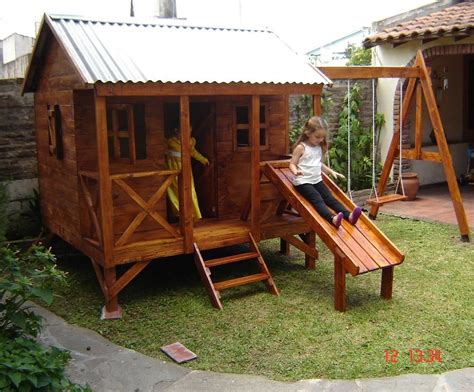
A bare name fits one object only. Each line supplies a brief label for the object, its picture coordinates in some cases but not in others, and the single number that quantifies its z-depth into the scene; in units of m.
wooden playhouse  6.17
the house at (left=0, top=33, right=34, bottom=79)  11.42
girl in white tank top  6.80
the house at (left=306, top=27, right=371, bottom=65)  19.87
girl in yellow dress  7.27
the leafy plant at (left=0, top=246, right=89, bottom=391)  3.77
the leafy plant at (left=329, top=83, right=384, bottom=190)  11.81
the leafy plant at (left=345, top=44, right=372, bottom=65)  15.77
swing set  8.37
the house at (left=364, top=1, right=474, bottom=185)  11.37
